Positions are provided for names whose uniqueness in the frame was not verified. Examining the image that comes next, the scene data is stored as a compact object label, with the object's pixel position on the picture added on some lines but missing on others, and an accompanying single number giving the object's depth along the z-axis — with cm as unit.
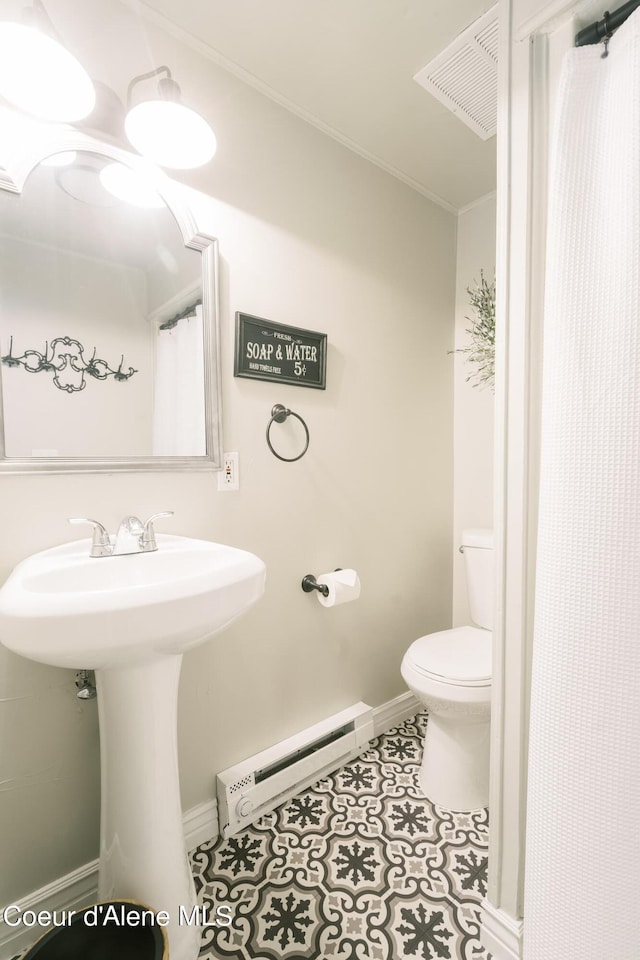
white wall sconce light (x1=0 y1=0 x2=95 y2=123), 90
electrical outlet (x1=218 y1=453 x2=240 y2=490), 140
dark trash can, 86
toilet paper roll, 155
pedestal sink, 76
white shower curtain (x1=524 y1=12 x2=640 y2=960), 73
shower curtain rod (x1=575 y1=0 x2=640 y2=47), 78
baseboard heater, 138
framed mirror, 106
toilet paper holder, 159
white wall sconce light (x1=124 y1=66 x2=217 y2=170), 109
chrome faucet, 108
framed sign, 143
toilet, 139
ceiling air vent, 126
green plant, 195
